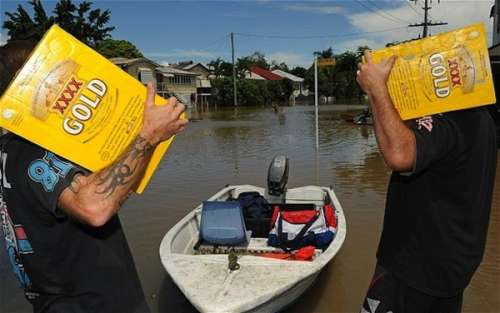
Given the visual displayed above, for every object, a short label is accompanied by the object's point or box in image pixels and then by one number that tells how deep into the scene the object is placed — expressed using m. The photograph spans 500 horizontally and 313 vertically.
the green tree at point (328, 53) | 94.64
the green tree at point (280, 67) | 99.94
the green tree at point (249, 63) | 69.19
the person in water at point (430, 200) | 2.00
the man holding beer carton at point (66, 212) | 1.58
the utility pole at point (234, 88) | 60.39
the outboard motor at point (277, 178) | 7.10
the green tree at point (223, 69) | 67.69
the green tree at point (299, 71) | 96.24
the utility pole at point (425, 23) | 42.97
